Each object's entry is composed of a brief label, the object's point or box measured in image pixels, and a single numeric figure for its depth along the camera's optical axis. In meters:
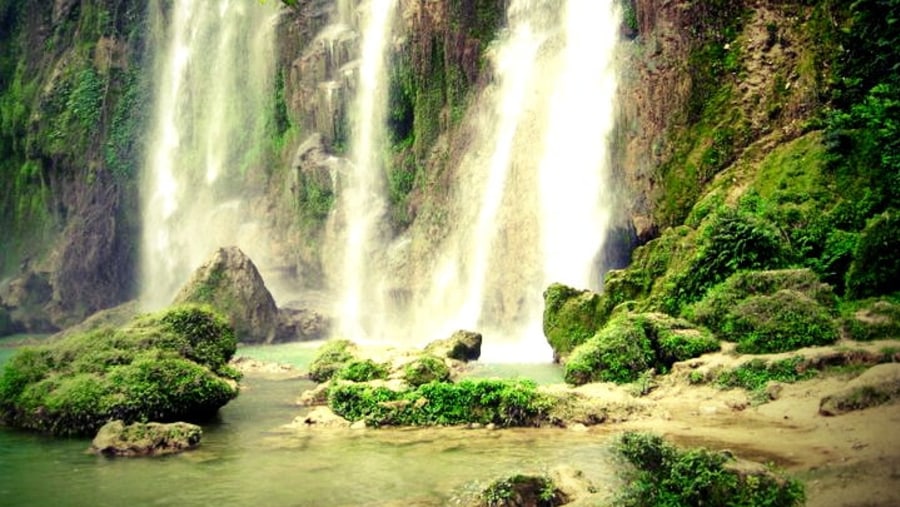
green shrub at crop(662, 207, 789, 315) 18.80
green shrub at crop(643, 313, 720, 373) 16.39
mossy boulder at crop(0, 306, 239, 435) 15.00
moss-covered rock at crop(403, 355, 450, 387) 16.67
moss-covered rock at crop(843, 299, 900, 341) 14.72
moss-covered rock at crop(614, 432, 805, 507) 7.27
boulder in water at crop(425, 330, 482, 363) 23.02
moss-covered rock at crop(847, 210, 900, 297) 16.78
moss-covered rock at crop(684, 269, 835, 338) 16.89
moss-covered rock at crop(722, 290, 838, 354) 15.21
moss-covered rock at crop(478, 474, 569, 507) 8.99
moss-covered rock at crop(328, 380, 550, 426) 14.21
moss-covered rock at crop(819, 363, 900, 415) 11.05
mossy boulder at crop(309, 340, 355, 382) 21.41
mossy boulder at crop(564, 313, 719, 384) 16.55
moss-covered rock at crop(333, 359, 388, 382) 17.84
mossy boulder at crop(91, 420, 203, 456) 13.16
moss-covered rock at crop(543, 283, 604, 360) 22.00
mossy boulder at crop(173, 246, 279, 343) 33.69
